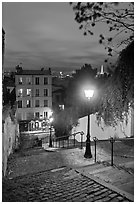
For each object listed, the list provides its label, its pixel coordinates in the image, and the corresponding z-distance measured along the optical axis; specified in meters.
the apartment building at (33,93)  24.95
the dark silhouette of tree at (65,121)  15.62
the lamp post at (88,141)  6.32
